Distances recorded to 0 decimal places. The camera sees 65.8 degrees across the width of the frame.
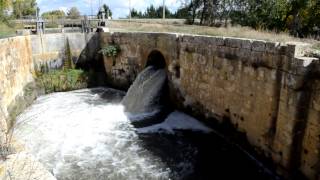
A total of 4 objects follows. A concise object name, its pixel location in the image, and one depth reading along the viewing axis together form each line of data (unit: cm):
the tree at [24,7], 2965
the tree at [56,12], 4021
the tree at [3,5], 1608
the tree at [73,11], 3759
